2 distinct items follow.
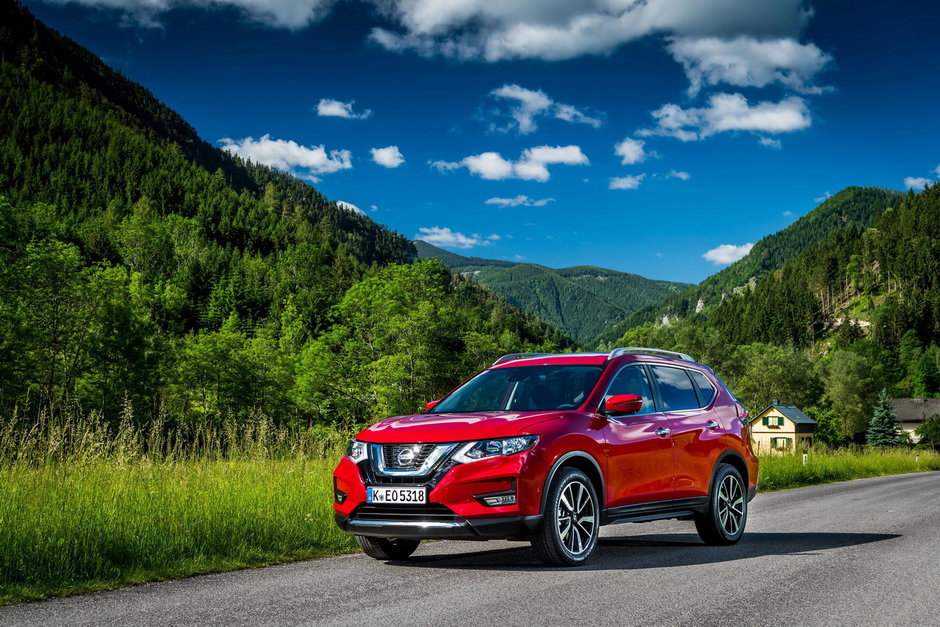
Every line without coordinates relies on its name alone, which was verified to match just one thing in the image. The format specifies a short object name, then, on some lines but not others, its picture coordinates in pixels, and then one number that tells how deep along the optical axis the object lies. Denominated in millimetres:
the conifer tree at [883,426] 100875
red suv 6316
